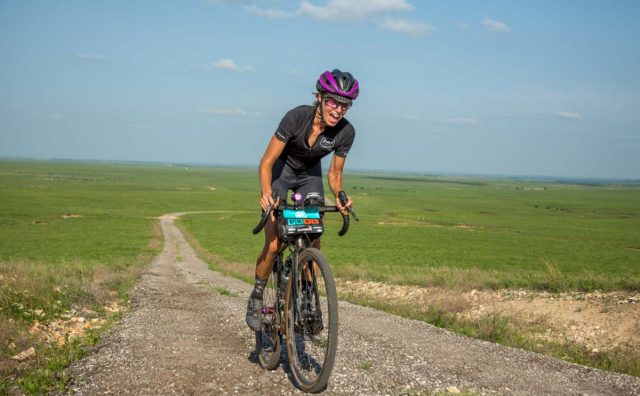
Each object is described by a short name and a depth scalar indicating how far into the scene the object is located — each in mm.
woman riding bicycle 5086
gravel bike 4789
